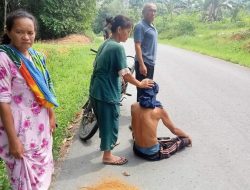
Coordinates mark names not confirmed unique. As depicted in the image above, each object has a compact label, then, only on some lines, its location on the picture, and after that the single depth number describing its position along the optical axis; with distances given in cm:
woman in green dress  248
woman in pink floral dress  152
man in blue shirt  333
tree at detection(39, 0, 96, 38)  1262
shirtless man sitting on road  269
